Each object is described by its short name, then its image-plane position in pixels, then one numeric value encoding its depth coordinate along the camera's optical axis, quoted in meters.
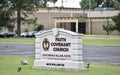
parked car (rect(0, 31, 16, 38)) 79.62
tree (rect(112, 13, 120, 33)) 72.48
